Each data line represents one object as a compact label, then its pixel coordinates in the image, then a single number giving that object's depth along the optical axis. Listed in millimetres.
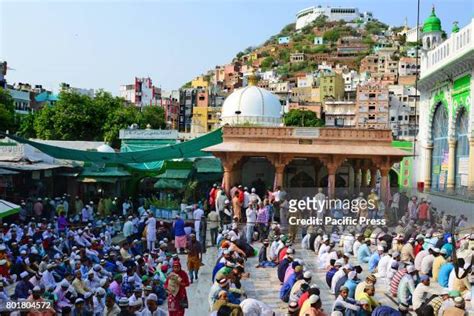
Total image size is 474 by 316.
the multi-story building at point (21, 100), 54338
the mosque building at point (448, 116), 19547
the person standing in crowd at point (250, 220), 13957
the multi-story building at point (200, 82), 112062
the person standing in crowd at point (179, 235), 13500
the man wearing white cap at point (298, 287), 8509
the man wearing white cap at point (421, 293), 9023
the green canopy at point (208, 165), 20750
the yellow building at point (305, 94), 91500
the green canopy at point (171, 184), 19438
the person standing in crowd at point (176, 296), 8656
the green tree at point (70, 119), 39688
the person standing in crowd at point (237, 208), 15368
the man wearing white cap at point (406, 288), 9453
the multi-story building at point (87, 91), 80912
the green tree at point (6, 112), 39375
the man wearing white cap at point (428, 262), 11344
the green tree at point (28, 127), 43219
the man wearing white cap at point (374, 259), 11961
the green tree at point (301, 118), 68625
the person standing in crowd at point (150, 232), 13812
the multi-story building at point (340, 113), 76750
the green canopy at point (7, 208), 10411
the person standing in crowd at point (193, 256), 11469
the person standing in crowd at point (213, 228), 14258
